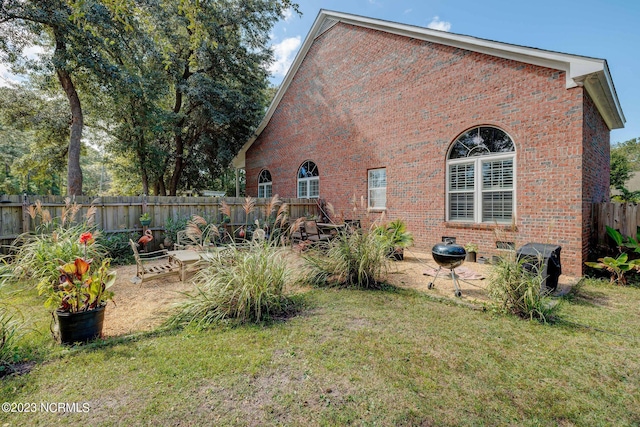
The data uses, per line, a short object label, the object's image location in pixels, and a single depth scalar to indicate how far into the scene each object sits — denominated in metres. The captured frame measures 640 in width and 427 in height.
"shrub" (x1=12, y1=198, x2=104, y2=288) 4.04
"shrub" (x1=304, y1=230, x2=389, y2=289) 5.05
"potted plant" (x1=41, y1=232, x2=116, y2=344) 2.90
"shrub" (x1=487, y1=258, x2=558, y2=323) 3.68
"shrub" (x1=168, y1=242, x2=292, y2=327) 3.60
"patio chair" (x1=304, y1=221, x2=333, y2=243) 8.96
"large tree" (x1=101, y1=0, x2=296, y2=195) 12.96
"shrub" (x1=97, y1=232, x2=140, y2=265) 7.23
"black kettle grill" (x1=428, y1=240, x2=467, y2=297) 4.61
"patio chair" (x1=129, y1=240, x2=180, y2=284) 5.17
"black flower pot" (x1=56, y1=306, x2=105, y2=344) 2.91
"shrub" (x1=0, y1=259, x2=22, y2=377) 2.51
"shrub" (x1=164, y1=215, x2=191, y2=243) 8.37
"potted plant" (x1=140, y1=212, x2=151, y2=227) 7.95
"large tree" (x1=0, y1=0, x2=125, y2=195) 9.20
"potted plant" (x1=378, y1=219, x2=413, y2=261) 7.42
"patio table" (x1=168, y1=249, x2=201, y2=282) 5.49
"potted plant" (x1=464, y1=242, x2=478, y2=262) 7.25
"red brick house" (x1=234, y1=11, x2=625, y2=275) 5.96
